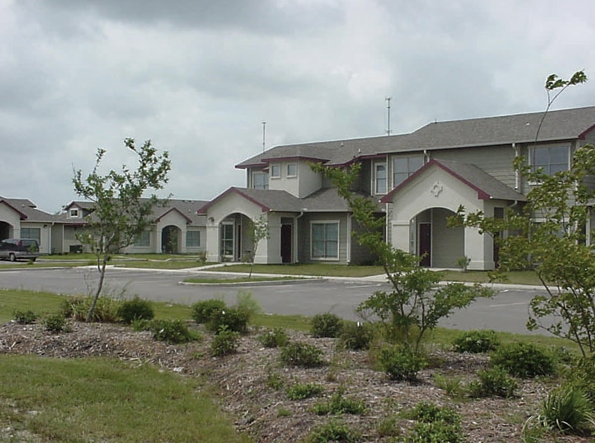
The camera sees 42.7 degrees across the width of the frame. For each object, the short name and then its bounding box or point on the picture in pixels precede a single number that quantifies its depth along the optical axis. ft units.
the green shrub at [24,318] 44.39
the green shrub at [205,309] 43.06
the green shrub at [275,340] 35.70
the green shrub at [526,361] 28.94
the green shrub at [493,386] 25.58
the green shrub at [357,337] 35.14
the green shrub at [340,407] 23.66
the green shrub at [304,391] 26.03
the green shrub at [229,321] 40.47
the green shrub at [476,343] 35.09
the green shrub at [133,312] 44.39
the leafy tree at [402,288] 31.68
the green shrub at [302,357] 30.96
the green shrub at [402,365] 27.78
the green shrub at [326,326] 39.24
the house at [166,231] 213.05
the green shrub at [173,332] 38.09
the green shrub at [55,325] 41.01
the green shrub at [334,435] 21.33
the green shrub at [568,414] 21.62
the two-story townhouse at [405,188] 111.24
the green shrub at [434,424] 20.43
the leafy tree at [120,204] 44.62
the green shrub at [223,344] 34.68
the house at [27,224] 191.62
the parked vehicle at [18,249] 171.12
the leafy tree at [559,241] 24.45
